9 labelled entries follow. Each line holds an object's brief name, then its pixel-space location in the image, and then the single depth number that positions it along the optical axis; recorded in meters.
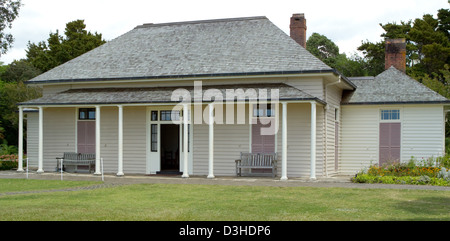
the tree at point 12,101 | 35.12
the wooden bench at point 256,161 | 18.52
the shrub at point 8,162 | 23.51
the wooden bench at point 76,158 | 20.30
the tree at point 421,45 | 39.12
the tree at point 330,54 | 47.78
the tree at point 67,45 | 43.72
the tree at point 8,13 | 27.12
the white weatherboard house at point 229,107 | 18.72
